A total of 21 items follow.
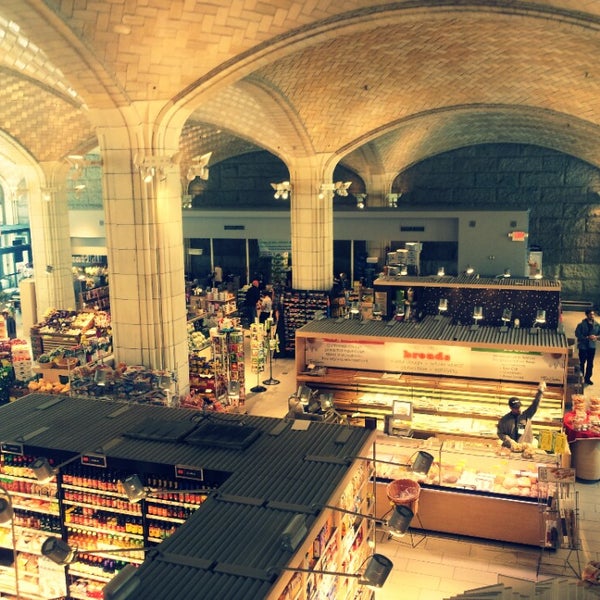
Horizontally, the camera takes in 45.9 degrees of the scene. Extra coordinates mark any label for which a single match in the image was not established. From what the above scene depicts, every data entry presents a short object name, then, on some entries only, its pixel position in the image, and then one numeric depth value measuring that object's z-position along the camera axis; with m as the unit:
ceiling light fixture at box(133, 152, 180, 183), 9.40
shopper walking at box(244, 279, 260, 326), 19.33
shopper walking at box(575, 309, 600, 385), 12.84
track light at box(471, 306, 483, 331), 11.58
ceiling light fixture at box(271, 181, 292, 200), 15.83
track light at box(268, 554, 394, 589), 4.50
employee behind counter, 8.60
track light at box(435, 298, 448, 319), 11.97
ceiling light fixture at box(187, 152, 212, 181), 9.84
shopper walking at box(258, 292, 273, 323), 15.84
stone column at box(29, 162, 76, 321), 18.28
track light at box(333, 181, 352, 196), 16.64
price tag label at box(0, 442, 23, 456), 6.25
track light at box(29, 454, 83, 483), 5.61
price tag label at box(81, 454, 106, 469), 5.95
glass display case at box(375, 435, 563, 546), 7.71
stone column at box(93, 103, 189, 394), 9.68
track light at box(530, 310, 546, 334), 11.21
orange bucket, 7.50
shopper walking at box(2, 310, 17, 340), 18.25
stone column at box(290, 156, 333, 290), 16.38
